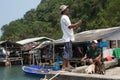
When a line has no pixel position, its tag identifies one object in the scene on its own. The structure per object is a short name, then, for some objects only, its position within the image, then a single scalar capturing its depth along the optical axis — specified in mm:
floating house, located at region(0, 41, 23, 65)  28938
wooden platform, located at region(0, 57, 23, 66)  28820
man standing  4463
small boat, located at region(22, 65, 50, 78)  17991
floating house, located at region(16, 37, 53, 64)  27401
